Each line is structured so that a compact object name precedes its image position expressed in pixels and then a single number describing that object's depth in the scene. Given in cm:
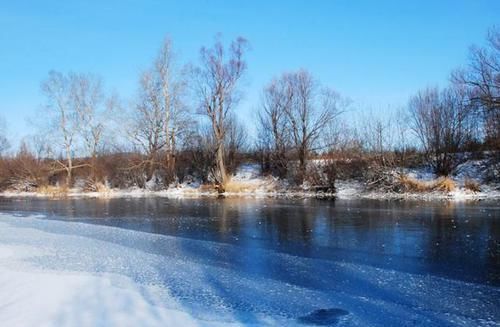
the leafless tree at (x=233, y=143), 3888
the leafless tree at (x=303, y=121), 3462
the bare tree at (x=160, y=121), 3828
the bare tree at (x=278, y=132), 3546
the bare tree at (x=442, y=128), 2941
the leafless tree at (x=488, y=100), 2580
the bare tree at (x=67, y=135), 4350
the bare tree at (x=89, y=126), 4391
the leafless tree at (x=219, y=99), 3500
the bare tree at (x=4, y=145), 5662
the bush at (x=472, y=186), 2460
